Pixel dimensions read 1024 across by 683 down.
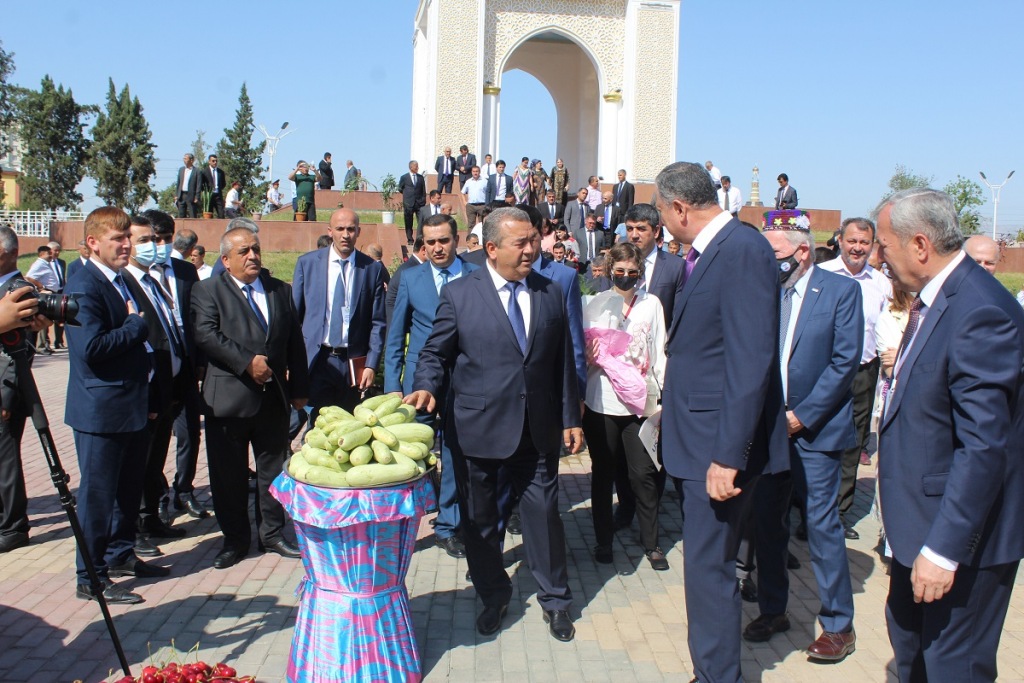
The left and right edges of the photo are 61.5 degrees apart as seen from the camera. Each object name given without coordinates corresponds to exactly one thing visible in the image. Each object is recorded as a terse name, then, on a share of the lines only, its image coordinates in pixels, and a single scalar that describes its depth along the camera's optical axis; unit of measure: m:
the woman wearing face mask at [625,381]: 5.66
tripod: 3.48
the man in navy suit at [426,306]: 6.10
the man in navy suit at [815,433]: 4.39
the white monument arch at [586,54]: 28.70
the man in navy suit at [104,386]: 4.84
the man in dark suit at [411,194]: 20.75
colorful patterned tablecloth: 3.76
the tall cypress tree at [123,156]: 56.59
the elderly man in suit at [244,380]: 5.39
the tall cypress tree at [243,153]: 71.31
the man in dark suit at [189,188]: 22.52
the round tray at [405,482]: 3.79
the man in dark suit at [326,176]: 30.67
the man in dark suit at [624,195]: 21.28
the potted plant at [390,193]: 27.91
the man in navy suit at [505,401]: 4.54
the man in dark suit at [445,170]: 24.17
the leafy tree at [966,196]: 38.69
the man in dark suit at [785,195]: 23.08
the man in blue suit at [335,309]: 6.49
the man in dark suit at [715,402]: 3.47
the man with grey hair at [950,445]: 2.72
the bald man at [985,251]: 6.35
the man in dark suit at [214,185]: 22.67
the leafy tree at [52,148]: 55.78
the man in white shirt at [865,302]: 6.54
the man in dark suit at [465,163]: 23.98
